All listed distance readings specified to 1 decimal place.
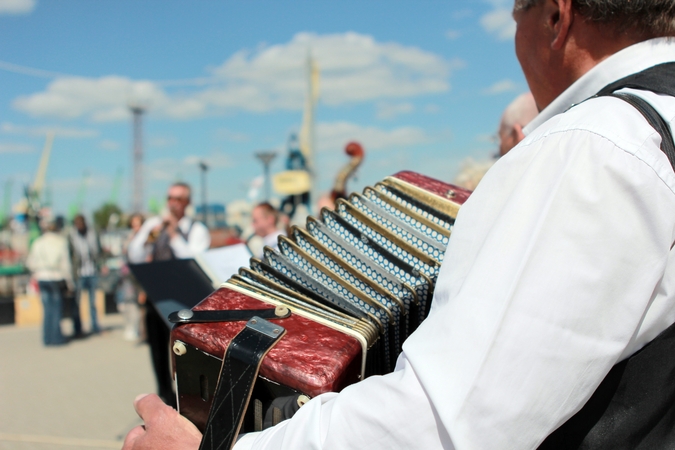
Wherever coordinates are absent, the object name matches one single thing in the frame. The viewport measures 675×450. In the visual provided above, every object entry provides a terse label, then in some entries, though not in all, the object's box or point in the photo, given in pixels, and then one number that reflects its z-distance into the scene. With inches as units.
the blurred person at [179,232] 196.9
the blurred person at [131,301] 301.3
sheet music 77.6
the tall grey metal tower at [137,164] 1497.8
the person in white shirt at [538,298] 26.7
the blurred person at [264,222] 215.9
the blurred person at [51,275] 287.3
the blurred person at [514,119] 86.5
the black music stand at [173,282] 73.7
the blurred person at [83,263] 311.4
